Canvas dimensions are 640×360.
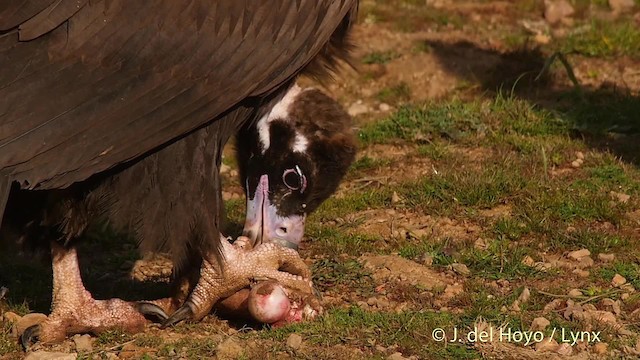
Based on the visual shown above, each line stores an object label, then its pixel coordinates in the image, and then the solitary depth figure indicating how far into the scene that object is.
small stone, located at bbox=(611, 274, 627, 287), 11.94
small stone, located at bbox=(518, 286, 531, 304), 11.62
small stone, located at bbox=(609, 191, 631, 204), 13.87
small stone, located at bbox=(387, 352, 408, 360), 10.49
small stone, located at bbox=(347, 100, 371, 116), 17.97
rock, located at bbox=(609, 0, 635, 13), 21.47
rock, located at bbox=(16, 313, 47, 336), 11.67
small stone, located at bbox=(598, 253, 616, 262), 12.54
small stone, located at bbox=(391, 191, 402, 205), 14.48
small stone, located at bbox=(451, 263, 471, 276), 12.41
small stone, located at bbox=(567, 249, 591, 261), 12.69
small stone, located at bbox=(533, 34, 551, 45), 19.89
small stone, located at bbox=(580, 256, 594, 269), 12.48
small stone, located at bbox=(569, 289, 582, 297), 11.69
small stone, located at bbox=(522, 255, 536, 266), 12.54
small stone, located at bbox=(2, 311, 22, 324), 11.95
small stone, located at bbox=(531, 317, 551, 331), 10.91
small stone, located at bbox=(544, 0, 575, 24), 21.22
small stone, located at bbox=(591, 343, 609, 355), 10.51
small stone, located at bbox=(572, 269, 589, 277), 12.25
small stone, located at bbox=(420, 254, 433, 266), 12.68
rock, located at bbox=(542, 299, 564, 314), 11.40
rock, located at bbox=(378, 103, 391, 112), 17.95
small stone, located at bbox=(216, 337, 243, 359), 10.67
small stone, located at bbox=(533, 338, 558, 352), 10.57
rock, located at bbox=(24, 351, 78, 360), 10.91
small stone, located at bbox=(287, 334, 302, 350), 10.75
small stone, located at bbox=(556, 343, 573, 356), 10.49
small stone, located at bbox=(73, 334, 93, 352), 11.23
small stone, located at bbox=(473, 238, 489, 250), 13.01
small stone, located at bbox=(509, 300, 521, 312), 11.44
